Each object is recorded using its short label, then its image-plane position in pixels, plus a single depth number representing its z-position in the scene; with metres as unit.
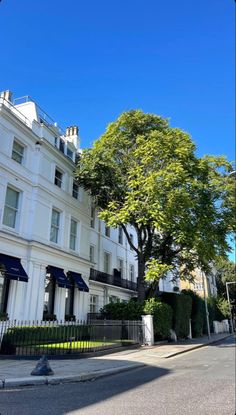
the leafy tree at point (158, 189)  21.31
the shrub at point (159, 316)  23.47
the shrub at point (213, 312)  44.79
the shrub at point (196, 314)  35.59
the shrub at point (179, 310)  28.56
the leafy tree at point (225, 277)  64.38
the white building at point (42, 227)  18.89
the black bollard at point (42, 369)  9.71
